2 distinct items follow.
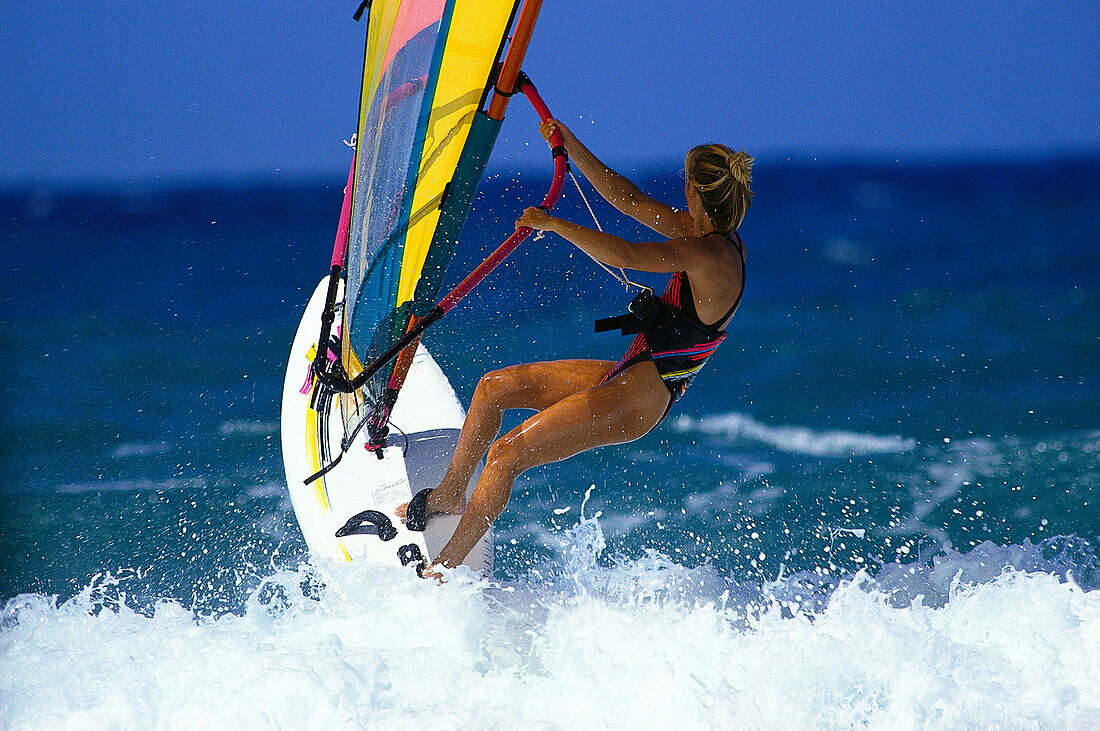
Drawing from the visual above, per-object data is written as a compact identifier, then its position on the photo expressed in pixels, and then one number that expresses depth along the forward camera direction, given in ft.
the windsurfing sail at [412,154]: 120.51
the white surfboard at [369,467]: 123.79
